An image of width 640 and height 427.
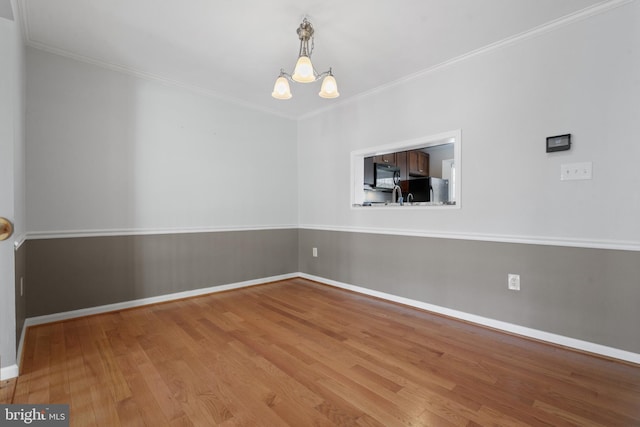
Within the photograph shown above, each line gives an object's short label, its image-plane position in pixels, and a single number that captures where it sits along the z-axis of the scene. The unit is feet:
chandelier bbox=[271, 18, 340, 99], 6.78
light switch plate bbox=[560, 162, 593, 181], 7.02
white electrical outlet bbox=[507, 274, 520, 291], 8.06
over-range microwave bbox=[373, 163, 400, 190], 13.41
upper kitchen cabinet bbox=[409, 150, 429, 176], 15.72
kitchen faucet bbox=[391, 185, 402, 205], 13.69
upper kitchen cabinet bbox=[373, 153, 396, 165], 13.66
